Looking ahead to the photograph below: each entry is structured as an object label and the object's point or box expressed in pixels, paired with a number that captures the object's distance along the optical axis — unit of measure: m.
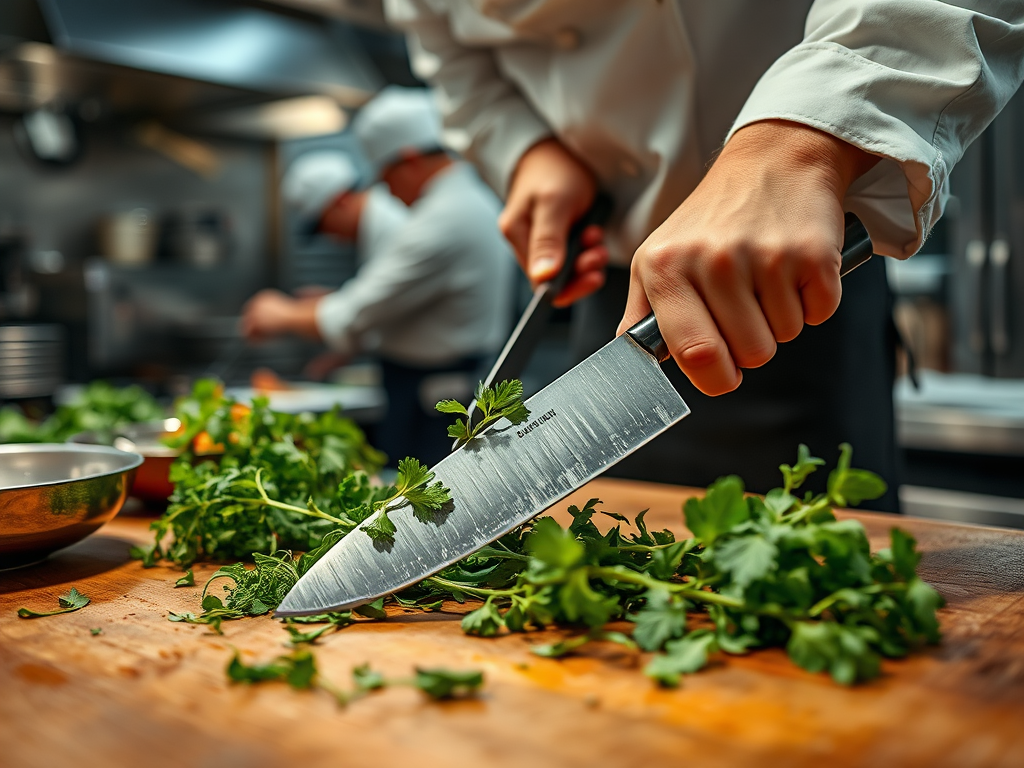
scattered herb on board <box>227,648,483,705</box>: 0.54
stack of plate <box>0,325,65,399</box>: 2.99
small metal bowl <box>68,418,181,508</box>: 1.07
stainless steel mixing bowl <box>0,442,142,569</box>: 0.79
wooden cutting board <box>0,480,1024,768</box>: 0.48
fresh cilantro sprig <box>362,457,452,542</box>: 0.70
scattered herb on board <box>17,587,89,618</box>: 0.73
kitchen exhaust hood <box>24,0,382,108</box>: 2.81
